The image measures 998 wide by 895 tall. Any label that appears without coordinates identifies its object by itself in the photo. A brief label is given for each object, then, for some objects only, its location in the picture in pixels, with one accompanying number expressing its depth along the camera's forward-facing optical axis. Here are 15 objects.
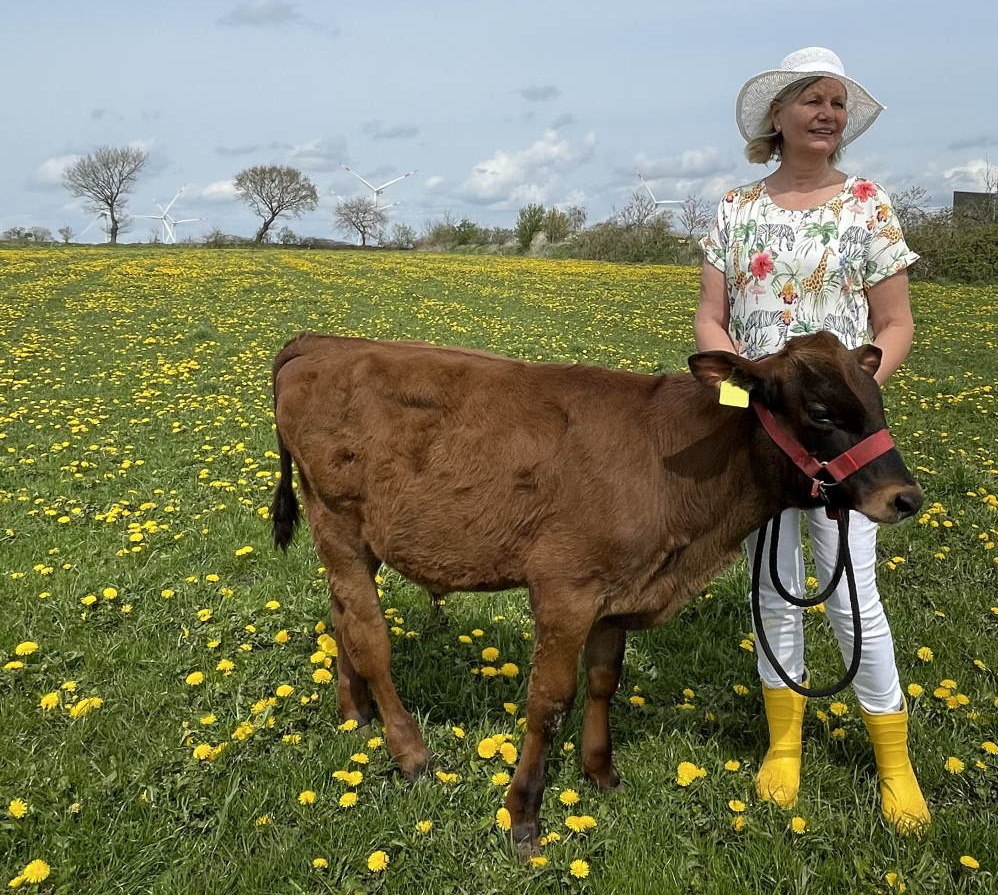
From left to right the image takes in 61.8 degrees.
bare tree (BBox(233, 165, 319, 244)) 84.69
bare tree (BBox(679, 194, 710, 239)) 57.41
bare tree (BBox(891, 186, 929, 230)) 39.88
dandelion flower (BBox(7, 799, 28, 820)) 3.51
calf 3.14
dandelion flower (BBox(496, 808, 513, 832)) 3.64
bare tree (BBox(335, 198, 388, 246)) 98.31
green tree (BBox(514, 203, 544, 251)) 66.44
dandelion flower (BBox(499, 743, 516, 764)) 4.06
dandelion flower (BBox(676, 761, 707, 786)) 3.92
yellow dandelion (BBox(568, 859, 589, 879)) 3.38
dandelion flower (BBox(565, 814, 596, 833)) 3.63
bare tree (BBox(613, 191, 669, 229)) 56.19
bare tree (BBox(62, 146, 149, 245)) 89.12
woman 3.60
